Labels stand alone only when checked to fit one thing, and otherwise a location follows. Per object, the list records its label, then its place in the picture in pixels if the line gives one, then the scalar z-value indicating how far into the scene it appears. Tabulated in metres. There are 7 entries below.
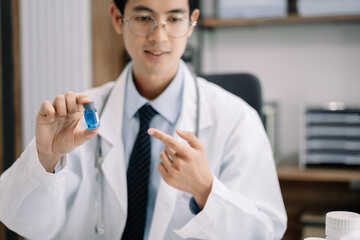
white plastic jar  0.70
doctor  1.01
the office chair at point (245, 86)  1.49
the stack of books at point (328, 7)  2.17
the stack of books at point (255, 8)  2.26
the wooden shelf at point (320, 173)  1.97
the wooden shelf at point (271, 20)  2.19
